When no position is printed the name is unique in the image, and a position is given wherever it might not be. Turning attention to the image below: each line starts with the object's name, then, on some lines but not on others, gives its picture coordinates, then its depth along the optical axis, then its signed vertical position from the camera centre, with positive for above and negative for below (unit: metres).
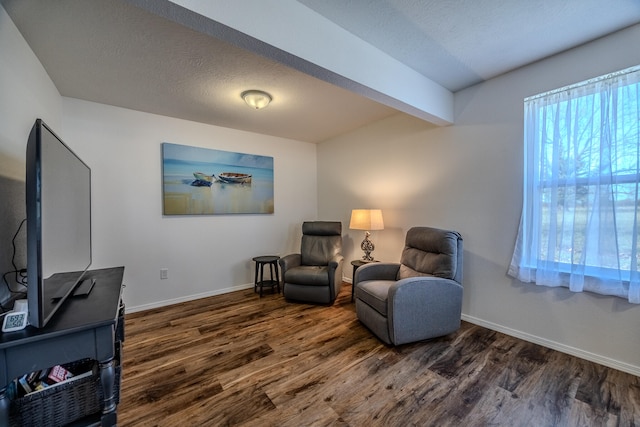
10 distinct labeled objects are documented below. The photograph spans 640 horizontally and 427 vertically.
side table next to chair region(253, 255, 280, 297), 3.48 -0.83
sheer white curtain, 1.76 +0.16
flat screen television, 1.00 -0.03
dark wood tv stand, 0.95 -0.52
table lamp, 3.14 -0.09
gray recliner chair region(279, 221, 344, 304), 3.08 -0.71
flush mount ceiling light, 2.47 +1.14
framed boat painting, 3.18 +0.45
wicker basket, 1.05 -0.82
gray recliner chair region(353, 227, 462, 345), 2.11 -0.73
